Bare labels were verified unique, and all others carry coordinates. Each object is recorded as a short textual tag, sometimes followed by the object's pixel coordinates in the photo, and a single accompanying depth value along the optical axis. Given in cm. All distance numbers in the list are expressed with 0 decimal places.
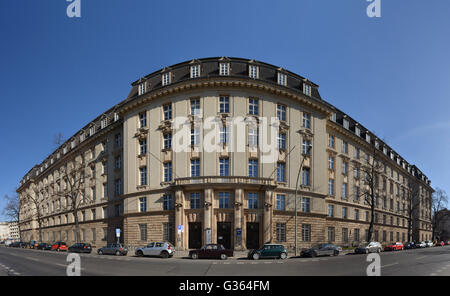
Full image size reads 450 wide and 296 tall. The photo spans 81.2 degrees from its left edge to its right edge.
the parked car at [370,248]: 2948
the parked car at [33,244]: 5126
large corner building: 2962
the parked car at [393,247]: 3881
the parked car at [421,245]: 4947
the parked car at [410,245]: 4549
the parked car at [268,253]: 2231
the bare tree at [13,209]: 7006
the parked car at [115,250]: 2792
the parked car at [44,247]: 4624
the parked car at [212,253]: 2238
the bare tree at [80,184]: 4667
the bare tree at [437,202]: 7922
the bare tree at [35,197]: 7206
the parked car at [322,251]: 2461
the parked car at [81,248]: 3322
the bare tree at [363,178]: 4562
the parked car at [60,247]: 3996
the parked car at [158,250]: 2392
